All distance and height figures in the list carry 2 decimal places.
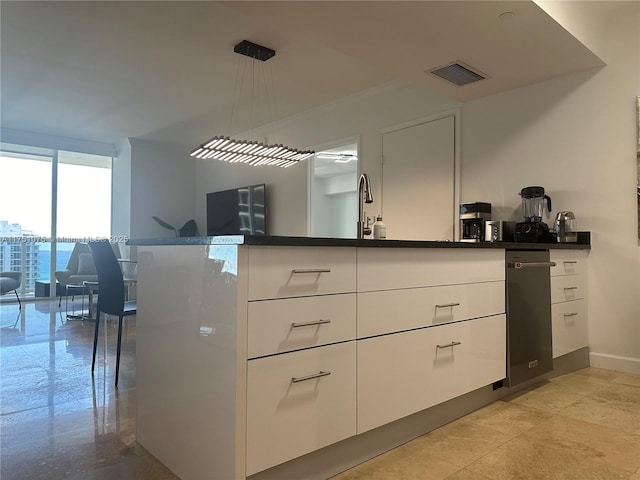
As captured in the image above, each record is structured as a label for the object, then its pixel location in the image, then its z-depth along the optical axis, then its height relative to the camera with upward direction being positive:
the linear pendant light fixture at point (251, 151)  3.76 +0.97
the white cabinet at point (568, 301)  2.78 -0.35
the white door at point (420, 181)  4.09 +0.69
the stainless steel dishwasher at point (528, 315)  2.36 -0.37
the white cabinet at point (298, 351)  1.31 -0.34
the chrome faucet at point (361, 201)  2.32 +0.26
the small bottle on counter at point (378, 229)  2.56 +0.12
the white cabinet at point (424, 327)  1.64 -0.35
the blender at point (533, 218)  3.18 +0.25
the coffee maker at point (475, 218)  3.55 +0.27
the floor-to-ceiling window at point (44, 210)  6.99 +0.65
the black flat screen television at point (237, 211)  6.20 +0.58
